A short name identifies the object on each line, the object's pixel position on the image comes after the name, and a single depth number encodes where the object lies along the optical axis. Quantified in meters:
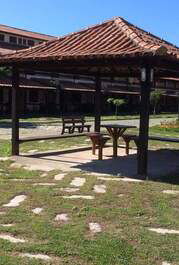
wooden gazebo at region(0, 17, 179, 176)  9.63
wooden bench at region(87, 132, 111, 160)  11.90
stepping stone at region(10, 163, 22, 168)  10.52
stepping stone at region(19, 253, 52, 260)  4.86
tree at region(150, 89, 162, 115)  44.78
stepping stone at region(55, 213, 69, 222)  6.28
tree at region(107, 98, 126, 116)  40.48
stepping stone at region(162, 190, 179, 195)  8.05
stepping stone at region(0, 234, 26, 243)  5.36
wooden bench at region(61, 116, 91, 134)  21.06
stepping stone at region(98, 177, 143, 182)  9.17
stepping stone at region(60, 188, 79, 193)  8.01
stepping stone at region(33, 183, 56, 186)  8.47
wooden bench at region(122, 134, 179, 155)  12.73
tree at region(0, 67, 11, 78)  31.96
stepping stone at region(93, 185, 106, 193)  8.02
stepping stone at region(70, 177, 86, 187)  8.54
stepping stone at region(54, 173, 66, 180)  9.09
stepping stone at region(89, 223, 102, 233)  5.81
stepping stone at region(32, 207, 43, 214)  6.59
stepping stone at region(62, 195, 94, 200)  7.47
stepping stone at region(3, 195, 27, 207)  6.96
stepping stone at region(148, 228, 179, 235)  5.82
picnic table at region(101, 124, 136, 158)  12.72
